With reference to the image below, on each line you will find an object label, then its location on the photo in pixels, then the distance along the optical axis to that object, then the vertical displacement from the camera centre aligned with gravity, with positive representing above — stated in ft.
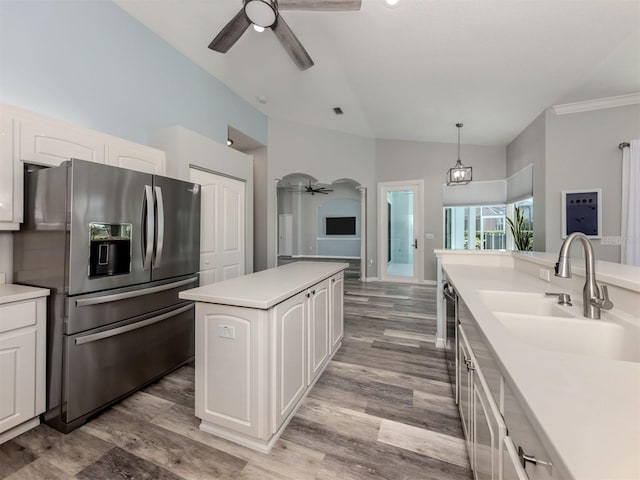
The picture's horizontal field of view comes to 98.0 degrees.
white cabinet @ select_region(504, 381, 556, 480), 1.81 -1.49
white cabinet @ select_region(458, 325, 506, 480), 2.90 -2.27
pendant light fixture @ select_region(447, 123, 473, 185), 14.49 +3.47
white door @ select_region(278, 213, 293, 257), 36.60 +0.72
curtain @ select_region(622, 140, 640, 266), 11.39 +1.73
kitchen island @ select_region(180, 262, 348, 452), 4.91 -2.23
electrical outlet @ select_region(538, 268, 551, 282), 6.12 -0.73
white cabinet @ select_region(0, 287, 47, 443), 5.08 -2.45
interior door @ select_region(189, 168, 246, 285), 10.19 +0.48
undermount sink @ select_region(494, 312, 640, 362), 3.44 -1.24
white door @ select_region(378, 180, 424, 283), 20.45 +0.74
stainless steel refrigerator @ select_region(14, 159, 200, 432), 5.53 -0.83
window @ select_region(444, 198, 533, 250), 19.15 +0.96
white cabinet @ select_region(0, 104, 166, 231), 5.67 +2.08
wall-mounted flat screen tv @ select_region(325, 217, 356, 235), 35.09 +1.90
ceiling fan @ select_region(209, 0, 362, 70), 6.45 +5.61
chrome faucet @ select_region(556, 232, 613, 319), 3.78 -0.51
